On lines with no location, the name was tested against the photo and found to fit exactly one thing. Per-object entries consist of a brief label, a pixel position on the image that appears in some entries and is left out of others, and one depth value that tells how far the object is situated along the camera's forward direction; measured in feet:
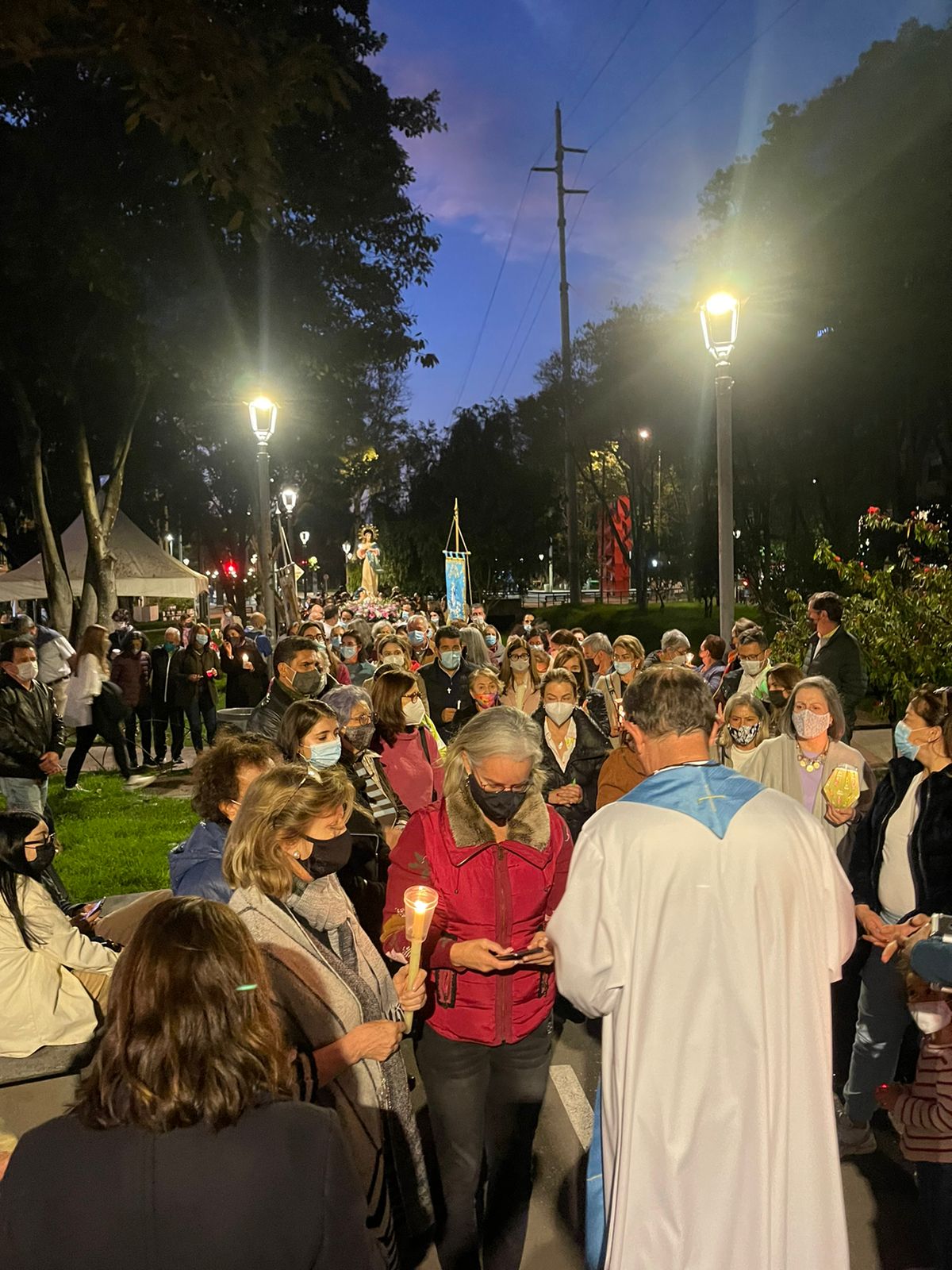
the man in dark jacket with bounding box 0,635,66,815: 27.02
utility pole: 122.11
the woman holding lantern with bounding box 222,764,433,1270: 9.20
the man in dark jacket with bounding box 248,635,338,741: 23.86
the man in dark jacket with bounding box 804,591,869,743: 27.76
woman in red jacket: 10.53
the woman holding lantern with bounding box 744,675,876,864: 15.93
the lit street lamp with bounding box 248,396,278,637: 42.34
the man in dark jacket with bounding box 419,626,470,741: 30.22
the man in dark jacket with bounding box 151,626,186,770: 42.91
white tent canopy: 92.73
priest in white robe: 7.71
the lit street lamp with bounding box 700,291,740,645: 31.14
